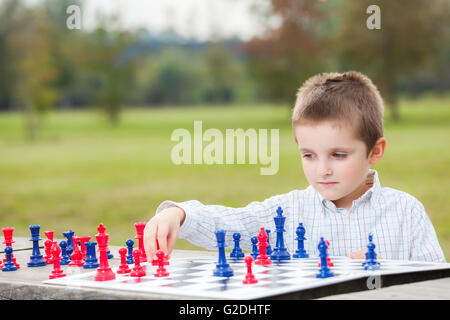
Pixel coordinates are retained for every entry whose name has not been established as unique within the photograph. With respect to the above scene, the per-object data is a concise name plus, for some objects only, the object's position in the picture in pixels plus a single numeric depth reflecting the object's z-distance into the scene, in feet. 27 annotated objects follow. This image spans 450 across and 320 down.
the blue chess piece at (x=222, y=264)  6.98
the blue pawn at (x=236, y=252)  8.55
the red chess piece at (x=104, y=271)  7.02
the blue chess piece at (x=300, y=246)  8.70
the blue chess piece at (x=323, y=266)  6.82
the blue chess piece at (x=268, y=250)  8.82
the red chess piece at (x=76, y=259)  8.42
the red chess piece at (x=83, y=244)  8.80
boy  8.95
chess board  6.15
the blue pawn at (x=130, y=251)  8.18
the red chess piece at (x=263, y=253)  7.93
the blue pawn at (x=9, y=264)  8.24
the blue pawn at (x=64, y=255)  8.65
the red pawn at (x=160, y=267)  7.09
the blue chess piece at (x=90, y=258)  8.19
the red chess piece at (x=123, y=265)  7.49
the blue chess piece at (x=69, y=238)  9.44
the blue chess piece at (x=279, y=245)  8.32
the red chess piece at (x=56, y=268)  7.61
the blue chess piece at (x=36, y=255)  8.55
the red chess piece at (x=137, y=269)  7.14
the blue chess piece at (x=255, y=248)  8.46
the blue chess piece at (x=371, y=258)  7.57
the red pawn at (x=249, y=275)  6.50
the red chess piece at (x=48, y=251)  8.70
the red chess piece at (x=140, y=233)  8.62
